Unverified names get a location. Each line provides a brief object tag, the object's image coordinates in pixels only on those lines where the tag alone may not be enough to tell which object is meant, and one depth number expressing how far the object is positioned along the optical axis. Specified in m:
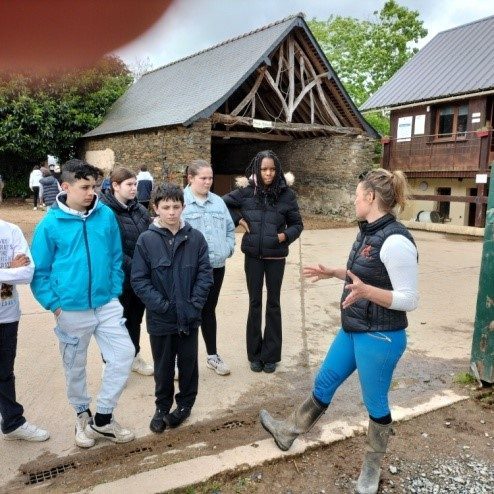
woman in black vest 2.28
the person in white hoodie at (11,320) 2.63
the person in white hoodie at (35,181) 17.42
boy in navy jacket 2.97
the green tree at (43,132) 17.61
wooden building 17.31
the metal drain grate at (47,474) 2.56
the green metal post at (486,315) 3.52
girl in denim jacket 3.77
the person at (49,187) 13.00
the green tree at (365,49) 32.34
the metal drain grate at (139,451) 2.83
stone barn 13.55
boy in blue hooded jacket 2.75
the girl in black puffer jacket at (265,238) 3.98
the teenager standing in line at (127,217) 3.46
